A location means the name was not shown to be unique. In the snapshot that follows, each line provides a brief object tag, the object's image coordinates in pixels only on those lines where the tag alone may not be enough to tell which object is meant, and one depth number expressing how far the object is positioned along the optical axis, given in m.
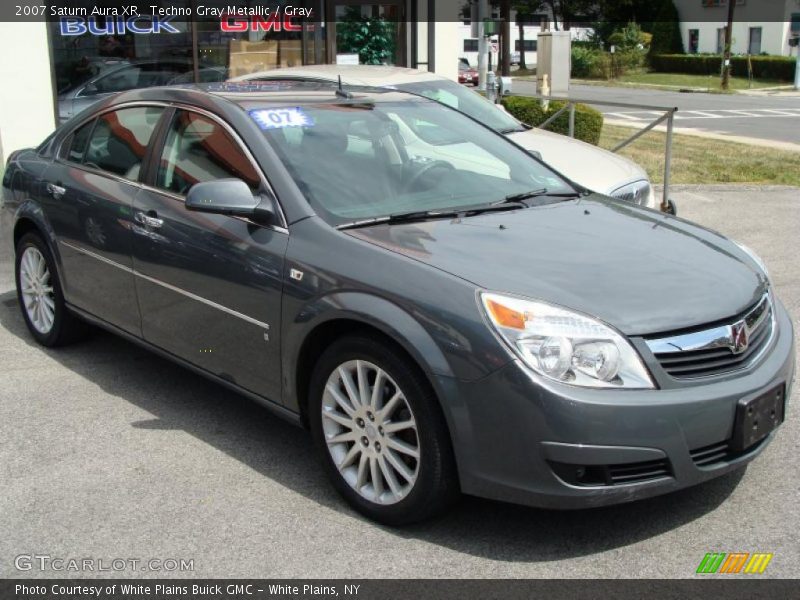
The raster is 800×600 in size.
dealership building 10.34
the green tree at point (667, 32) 65.00
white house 59.69
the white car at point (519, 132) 7.71
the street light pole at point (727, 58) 43.66
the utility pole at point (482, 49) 15.70
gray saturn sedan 3.29
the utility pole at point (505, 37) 21.95
